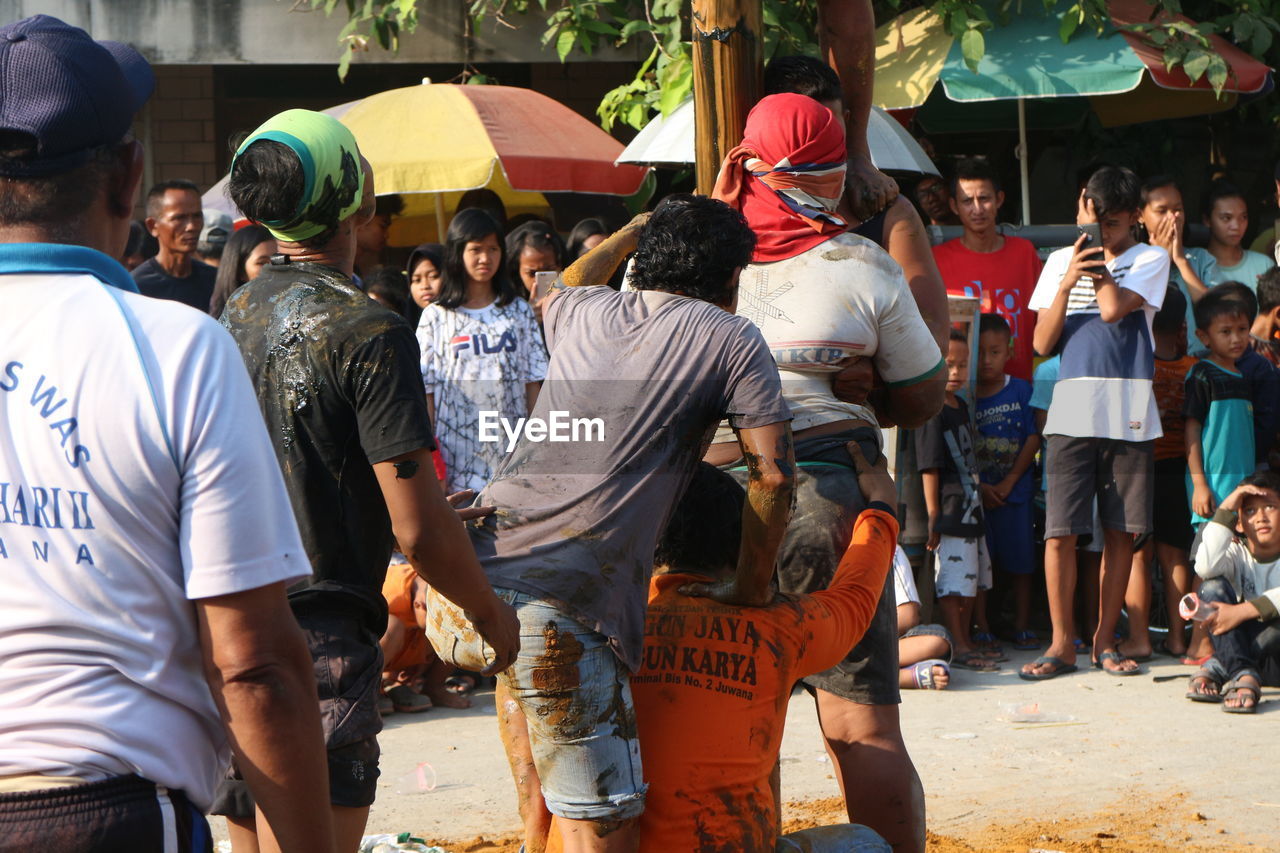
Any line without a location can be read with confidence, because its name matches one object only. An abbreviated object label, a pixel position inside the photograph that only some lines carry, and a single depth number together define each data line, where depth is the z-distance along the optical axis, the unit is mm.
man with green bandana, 5410
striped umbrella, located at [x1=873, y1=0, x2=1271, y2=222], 15883
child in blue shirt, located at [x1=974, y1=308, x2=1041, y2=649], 14820
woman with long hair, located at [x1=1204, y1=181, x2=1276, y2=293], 15781
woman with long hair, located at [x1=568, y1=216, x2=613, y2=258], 15305
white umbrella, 14211
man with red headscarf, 7039
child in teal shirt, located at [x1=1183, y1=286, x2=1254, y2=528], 14133
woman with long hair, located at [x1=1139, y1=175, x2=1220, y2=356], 15180
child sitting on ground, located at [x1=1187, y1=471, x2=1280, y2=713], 12742
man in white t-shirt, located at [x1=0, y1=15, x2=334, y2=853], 3361
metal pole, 17203
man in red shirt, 14969
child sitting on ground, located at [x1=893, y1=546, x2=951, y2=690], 13242
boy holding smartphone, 13734
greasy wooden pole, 7766
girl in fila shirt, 13578
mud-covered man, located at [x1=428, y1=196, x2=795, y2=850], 5961
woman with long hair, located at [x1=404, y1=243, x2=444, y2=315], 14719
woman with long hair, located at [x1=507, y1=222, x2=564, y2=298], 14789
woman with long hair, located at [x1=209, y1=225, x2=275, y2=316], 11875
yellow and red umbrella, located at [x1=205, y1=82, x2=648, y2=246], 15336
